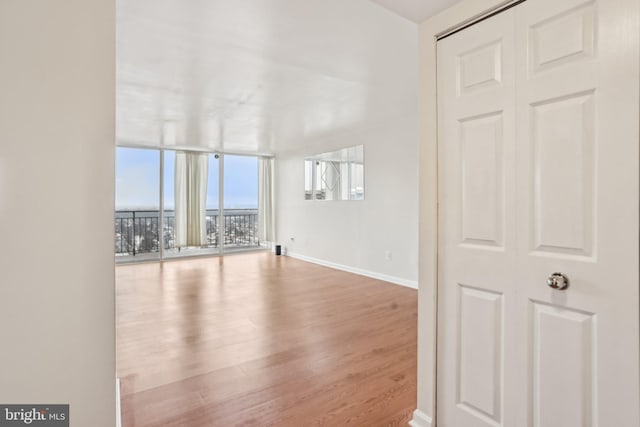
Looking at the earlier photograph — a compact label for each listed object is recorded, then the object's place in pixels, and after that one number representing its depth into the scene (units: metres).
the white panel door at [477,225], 1.36
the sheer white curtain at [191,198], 6.89
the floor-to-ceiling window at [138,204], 6.57
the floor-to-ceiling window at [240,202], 7.64
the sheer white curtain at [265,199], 7.86
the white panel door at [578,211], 1.04
